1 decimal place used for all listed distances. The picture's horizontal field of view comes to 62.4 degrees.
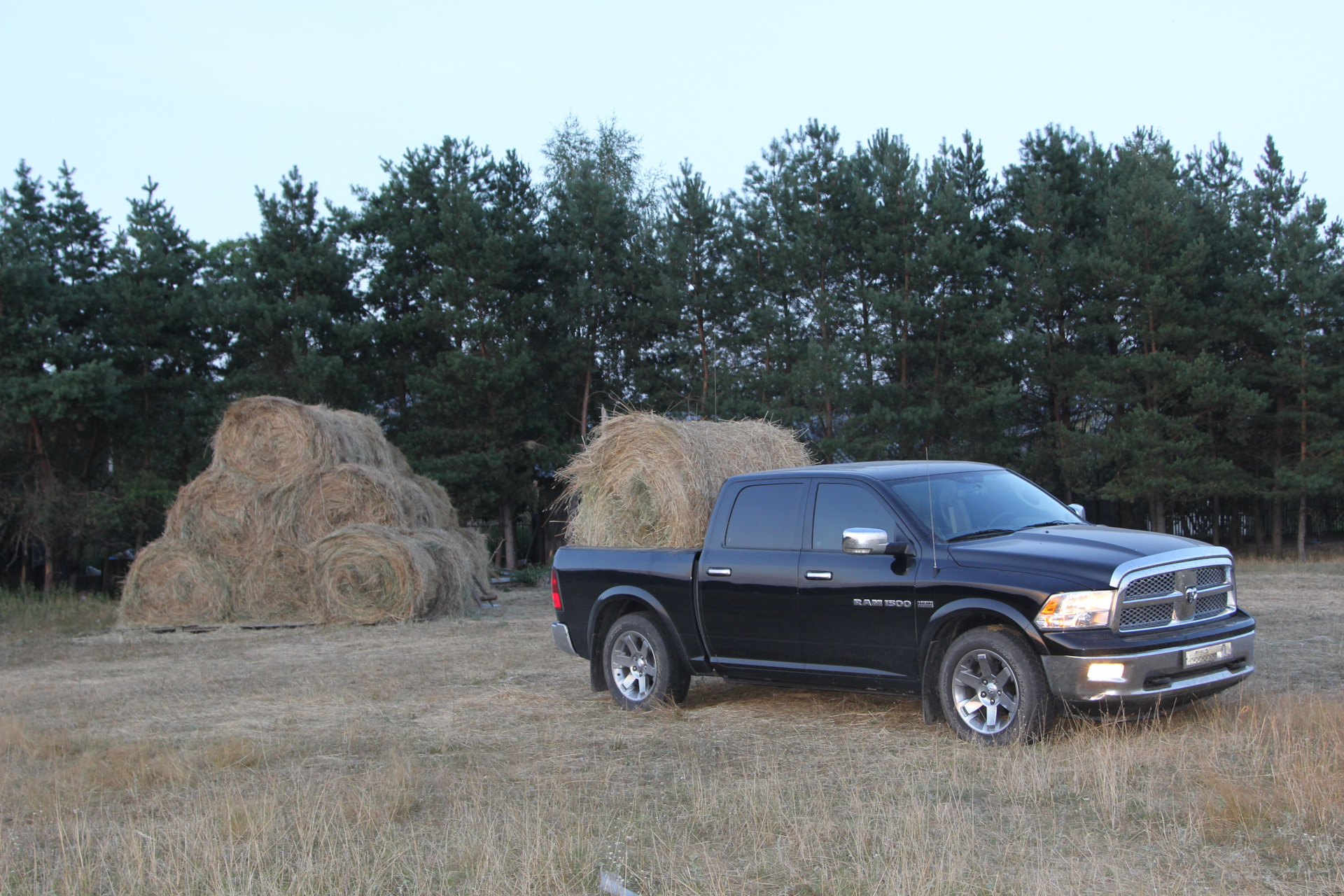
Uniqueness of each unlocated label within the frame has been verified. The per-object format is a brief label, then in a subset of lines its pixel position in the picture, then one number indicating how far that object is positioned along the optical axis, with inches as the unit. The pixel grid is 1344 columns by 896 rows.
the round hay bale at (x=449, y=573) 718.5
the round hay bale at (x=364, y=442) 761.6
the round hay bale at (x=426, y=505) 766.5
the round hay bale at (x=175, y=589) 707.4
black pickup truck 257.0
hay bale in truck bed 407.8
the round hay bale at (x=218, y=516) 725.3
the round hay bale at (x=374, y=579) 687.1
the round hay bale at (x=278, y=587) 708.0
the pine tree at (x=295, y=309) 1087.0
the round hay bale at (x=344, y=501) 729.0
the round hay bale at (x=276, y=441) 738.2
